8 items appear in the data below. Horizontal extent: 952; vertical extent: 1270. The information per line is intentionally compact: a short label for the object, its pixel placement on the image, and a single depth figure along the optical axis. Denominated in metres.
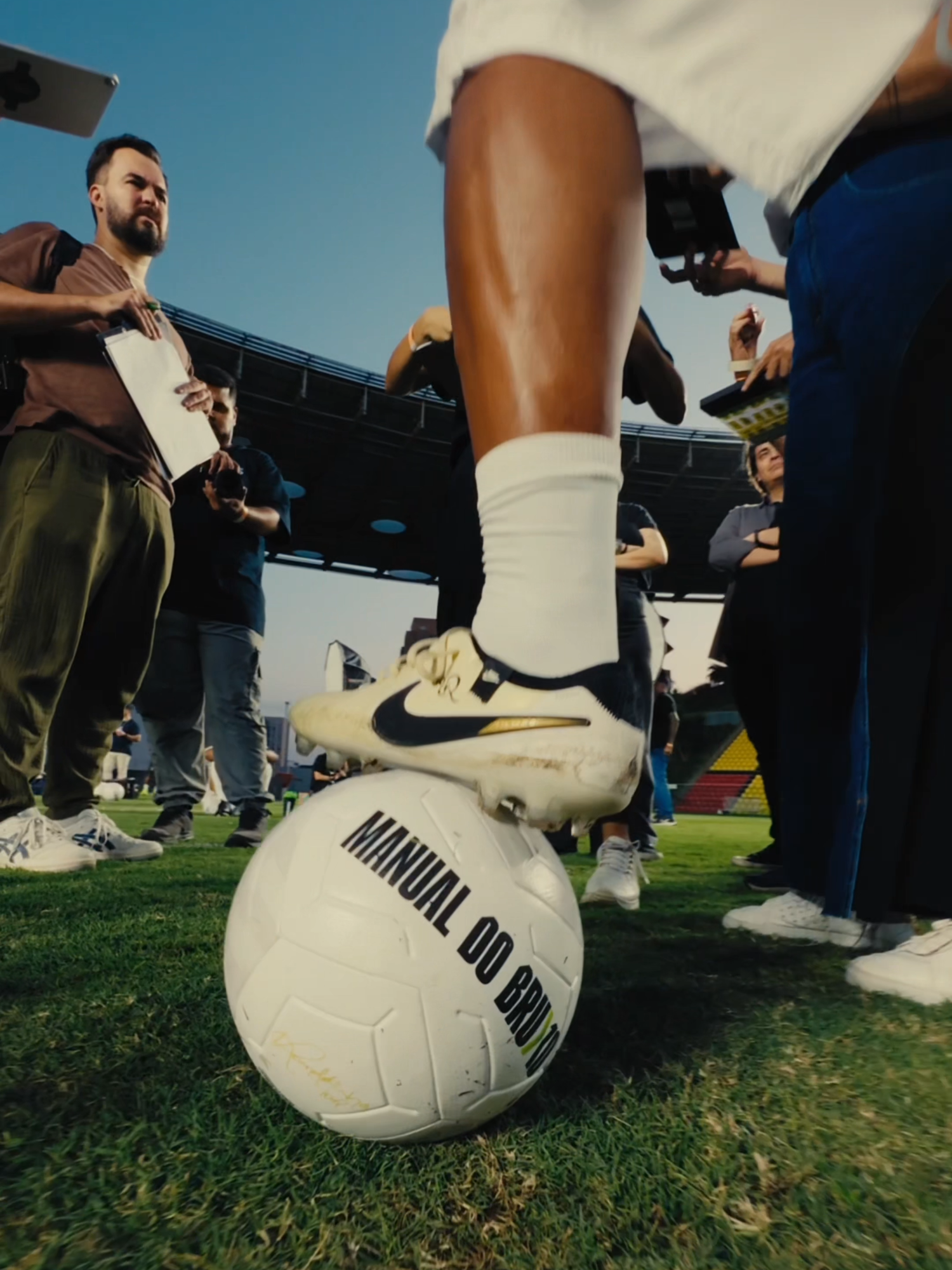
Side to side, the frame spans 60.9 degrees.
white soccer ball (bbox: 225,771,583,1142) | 0.87
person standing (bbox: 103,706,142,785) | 14.32
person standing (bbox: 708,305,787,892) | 3.50
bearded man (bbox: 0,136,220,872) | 2.49
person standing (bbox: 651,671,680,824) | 6.41
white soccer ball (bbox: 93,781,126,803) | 12.93
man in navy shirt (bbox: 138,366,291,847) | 4.02
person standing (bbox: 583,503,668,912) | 2.51
